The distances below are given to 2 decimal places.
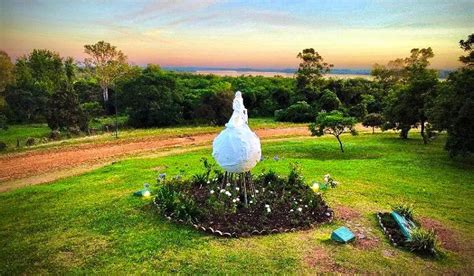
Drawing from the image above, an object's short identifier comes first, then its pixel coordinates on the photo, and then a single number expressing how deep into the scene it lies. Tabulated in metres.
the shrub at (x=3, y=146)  18.70
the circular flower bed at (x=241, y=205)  8.26
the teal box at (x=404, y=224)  7.89
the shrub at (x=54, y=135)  23.45
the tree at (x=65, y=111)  24.27
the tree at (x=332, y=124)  17.17
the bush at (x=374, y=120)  24.34
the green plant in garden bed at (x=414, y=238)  7.38
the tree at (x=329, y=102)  34.59
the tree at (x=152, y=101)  29.89
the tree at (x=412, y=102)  19.62
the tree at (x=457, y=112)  14.16
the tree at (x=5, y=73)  17.98
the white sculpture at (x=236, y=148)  8.38
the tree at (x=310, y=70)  37.84
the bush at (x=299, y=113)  33.53
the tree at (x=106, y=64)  31.20
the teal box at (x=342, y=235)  7.61
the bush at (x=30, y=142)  21.00
